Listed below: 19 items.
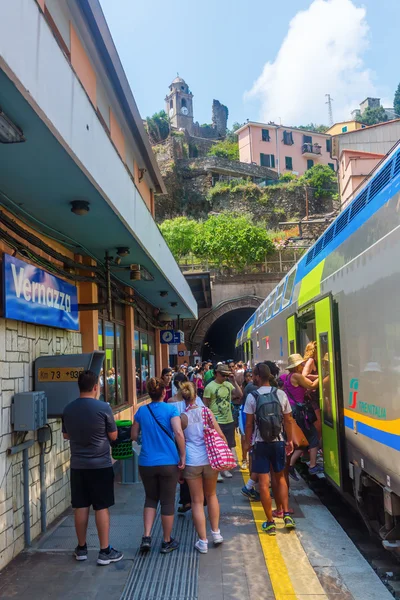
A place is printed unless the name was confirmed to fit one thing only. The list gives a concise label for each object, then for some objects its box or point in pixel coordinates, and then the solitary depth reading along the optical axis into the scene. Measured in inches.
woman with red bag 190.7
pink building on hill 2655.0
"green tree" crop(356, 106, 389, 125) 2945.9
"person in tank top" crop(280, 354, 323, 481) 263.7
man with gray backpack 206.7
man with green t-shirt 302.2
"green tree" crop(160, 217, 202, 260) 1747.0
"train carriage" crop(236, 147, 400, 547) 148.7
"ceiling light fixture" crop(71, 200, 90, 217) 188.7
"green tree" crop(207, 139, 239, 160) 2896.2
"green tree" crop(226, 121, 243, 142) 3343.0
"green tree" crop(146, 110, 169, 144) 2775.6
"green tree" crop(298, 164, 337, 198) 2304.4
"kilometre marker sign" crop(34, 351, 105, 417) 217.5
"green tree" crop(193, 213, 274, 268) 1445.6
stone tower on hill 3646.7
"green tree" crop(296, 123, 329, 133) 3763.3
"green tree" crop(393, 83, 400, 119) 2765.7
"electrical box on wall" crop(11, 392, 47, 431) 191.8
